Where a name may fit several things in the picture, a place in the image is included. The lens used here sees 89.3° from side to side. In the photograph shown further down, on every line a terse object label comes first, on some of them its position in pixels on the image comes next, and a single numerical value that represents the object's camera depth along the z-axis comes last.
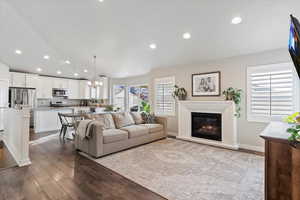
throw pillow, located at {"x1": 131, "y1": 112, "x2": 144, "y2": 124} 5.06
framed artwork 4.57
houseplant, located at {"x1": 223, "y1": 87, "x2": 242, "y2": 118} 4.09
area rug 2.18
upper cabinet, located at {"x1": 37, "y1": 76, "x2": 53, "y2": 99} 6.67
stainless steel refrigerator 5.93
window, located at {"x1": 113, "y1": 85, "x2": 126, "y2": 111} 8.00
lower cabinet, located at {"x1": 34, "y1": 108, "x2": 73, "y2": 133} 5.96
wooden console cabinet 1.37
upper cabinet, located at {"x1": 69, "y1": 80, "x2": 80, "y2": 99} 7.63
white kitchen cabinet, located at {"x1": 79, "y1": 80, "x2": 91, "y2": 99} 7.90
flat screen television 1.26
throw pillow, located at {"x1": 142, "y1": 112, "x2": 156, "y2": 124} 5.19
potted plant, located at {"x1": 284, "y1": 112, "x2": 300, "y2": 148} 1.17
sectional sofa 3.44
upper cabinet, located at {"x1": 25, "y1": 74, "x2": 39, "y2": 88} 6.31
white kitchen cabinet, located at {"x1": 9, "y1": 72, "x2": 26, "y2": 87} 5.98
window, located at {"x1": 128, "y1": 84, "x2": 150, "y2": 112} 7.24
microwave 7.09
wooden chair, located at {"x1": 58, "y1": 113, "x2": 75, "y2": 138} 4.95
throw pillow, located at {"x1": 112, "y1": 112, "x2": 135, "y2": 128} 4.43
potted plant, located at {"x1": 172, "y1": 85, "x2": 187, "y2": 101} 5.22
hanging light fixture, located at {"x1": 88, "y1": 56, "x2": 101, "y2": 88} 5.20
